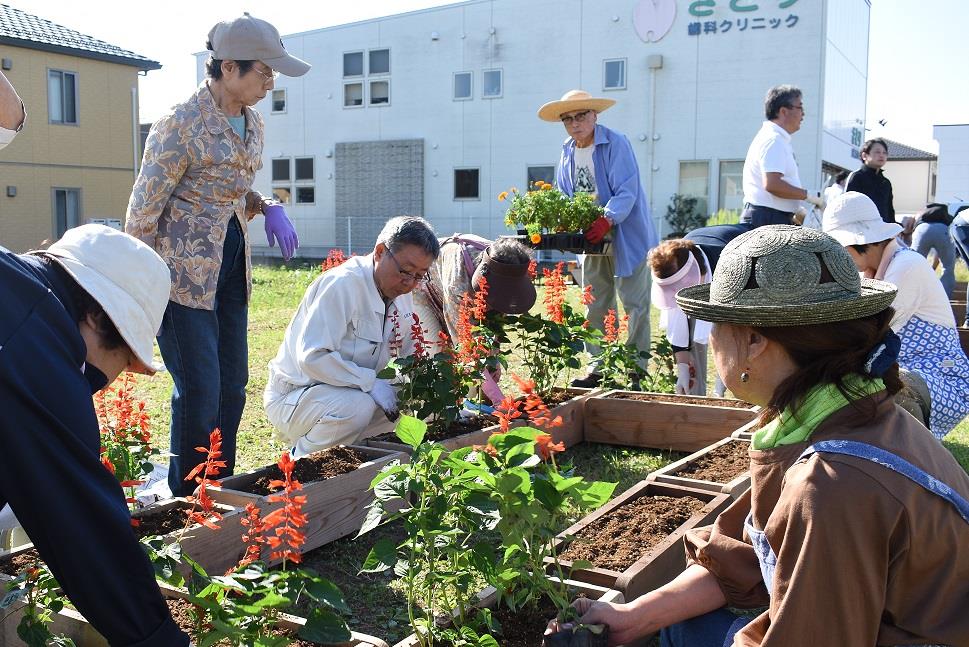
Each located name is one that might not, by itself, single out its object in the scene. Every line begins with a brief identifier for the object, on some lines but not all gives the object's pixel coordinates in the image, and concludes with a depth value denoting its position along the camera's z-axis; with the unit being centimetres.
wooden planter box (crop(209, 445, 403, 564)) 319
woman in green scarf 147
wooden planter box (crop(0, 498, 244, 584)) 274
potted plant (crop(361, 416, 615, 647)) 194
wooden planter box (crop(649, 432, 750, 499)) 325
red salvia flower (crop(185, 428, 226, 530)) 191
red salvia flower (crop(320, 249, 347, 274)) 506
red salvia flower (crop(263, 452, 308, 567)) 178
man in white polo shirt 610
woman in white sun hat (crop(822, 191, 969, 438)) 360
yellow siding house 2125
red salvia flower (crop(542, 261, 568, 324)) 466
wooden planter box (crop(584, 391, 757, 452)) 478
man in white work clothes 387
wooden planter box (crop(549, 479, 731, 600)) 244
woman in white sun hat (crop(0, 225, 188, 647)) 142
